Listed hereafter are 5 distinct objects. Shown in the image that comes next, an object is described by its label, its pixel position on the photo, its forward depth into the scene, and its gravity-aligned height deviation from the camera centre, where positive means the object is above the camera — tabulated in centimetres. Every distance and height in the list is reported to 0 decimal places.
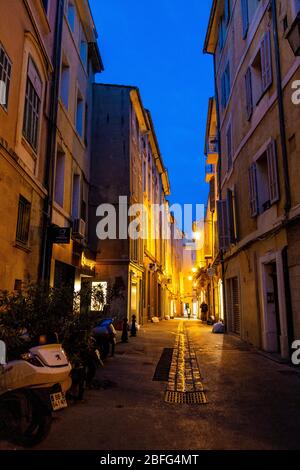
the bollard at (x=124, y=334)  1360 -94
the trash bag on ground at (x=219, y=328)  1791 -91
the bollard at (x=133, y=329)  1612 -87
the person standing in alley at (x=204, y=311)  2934 -14
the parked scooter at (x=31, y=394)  381 -92
